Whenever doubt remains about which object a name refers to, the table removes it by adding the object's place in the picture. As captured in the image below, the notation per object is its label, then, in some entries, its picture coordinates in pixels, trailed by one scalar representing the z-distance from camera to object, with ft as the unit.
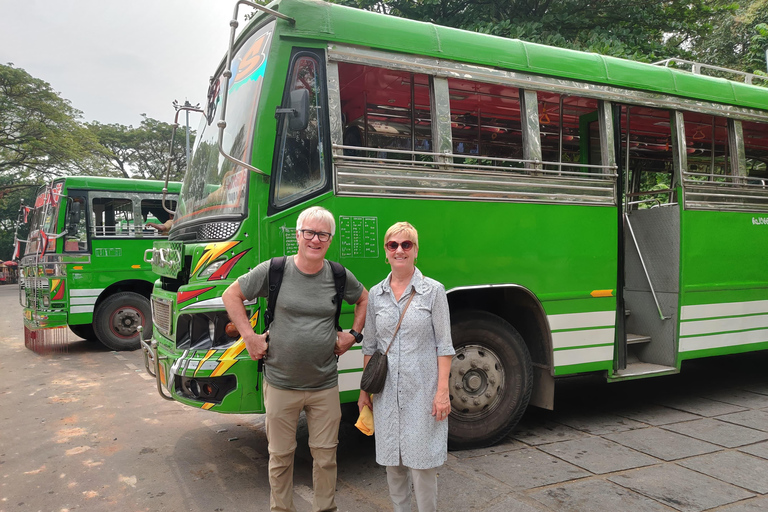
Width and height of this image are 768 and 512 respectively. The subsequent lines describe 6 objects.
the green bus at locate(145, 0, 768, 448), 11.83
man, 9.26
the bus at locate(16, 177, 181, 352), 29.22
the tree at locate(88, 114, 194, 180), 118.62
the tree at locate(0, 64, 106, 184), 82.69
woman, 8.88
